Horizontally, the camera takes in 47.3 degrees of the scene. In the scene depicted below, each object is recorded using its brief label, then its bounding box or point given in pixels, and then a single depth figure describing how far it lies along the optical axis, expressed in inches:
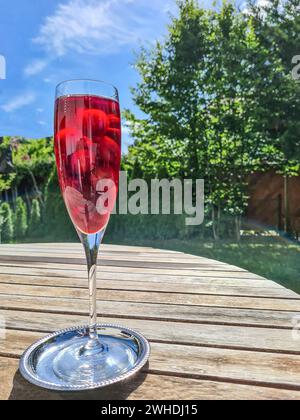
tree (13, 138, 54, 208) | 382.6
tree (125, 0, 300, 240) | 288.0
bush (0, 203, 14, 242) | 303.0
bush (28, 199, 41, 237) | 323.9
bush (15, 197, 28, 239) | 316.3
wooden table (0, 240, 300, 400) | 19.4
